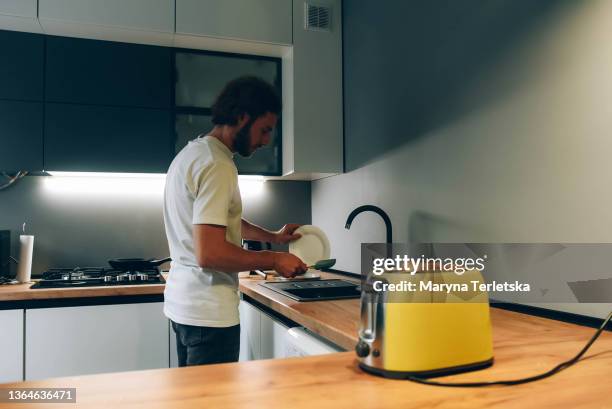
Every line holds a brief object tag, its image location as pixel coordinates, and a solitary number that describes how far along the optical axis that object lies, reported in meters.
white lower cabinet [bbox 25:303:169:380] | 2.06
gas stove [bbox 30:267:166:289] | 2.19
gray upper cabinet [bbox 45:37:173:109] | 2.45
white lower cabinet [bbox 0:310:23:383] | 2.02
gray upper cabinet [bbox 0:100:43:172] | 2.36
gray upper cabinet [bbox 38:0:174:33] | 2.32
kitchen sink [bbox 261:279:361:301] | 1.75
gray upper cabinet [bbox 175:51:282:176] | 2.68
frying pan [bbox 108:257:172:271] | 2.52
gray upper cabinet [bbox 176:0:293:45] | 2.53
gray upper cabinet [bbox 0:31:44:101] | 2.37
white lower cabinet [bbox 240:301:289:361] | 1.74
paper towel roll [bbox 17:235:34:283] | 2.34
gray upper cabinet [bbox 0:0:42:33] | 2.26
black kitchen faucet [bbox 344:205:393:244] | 2.04
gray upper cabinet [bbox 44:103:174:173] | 2.43
